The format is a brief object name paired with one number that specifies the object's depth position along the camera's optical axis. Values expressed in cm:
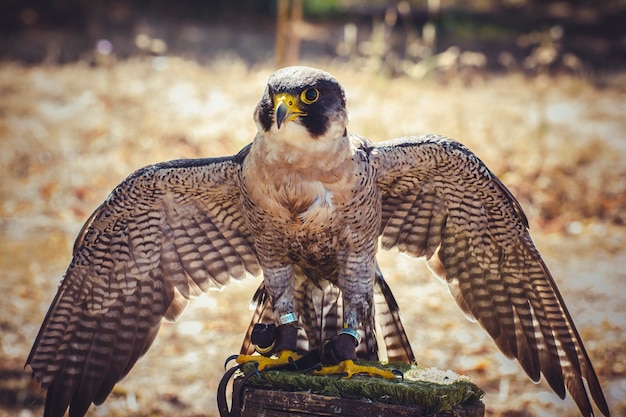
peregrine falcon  639
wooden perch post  544
